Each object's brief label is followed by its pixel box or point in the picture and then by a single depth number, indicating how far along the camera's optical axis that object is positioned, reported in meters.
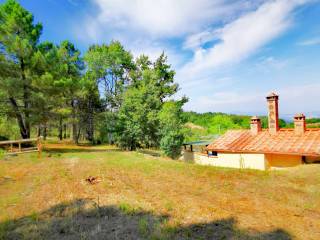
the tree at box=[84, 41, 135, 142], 31.33
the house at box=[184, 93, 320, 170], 13.84
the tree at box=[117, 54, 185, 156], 21.82
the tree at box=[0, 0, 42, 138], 18.11
